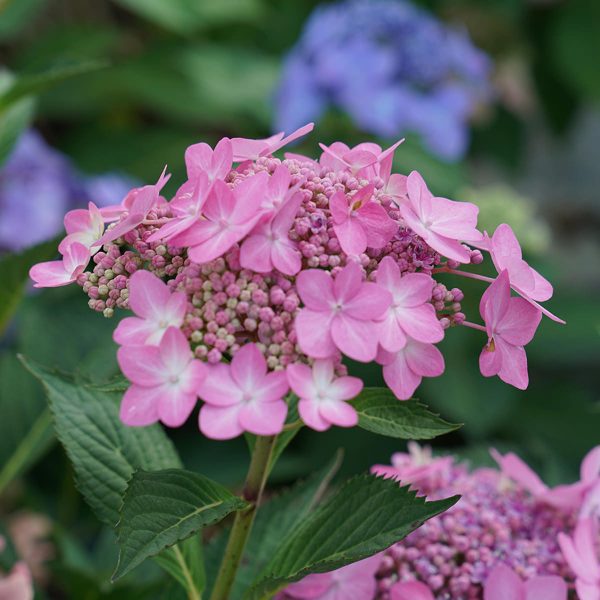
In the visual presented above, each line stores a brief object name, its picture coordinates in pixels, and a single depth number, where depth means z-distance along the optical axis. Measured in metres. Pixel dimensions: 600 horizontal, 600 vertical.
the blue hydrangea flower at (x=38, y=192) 1.68
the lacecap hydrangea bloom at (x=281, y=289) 0.60
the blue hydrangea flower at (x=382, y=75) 1.78
